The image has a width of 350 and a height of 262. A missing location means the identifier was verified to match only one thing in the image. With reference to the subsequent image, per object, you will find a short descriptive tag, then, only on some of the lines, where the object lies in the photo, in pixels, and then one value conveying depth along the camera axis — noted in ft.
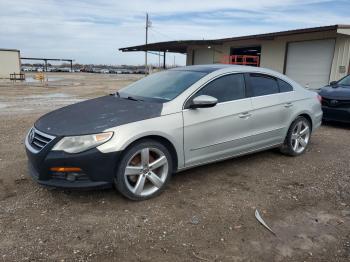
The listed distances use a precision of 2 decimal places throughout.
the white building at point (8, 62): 118.42
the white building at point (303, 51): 44.32
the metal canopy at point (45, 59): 226.56
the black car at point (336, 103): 25.90
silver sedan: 11.11
